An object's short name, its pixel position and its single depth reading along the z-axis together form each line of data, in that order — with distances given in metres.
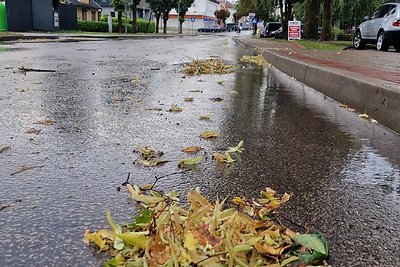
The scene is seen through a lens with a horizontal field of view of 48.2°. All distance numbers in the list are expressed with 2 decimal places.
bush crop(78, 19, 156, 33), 44.43
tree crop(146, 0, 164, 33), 54.29
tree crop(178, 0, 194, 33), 63.59
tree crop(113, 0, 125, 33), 43.78
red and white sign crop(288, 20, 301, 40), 21.58
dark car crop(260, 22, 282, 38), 45.03
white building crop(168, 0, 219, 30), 106.69
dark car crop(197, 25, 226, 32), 92.00
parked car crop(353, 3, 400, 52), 15.11
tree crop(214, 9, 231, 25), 119.38
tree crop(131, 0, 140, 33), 45.62
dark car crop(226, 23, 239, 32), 112.97
